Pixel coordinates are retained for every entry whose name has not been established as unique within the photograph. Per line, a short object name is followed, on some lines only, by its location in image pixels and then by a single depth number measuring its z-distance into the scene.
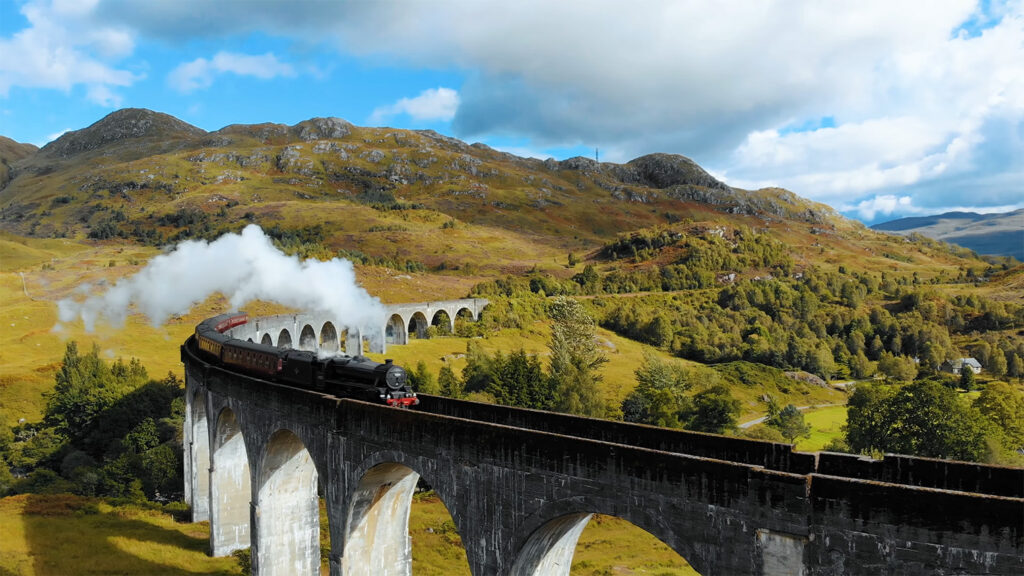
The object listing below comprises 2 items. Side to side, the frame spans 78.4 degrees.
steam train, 23.84
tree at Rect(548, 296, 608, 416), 57.55
